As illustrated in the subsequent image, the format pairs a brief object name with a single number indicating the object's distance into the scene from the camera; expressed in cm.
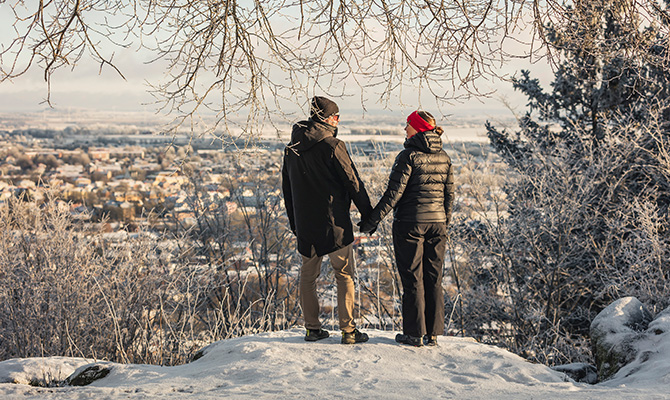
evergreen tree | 1208
